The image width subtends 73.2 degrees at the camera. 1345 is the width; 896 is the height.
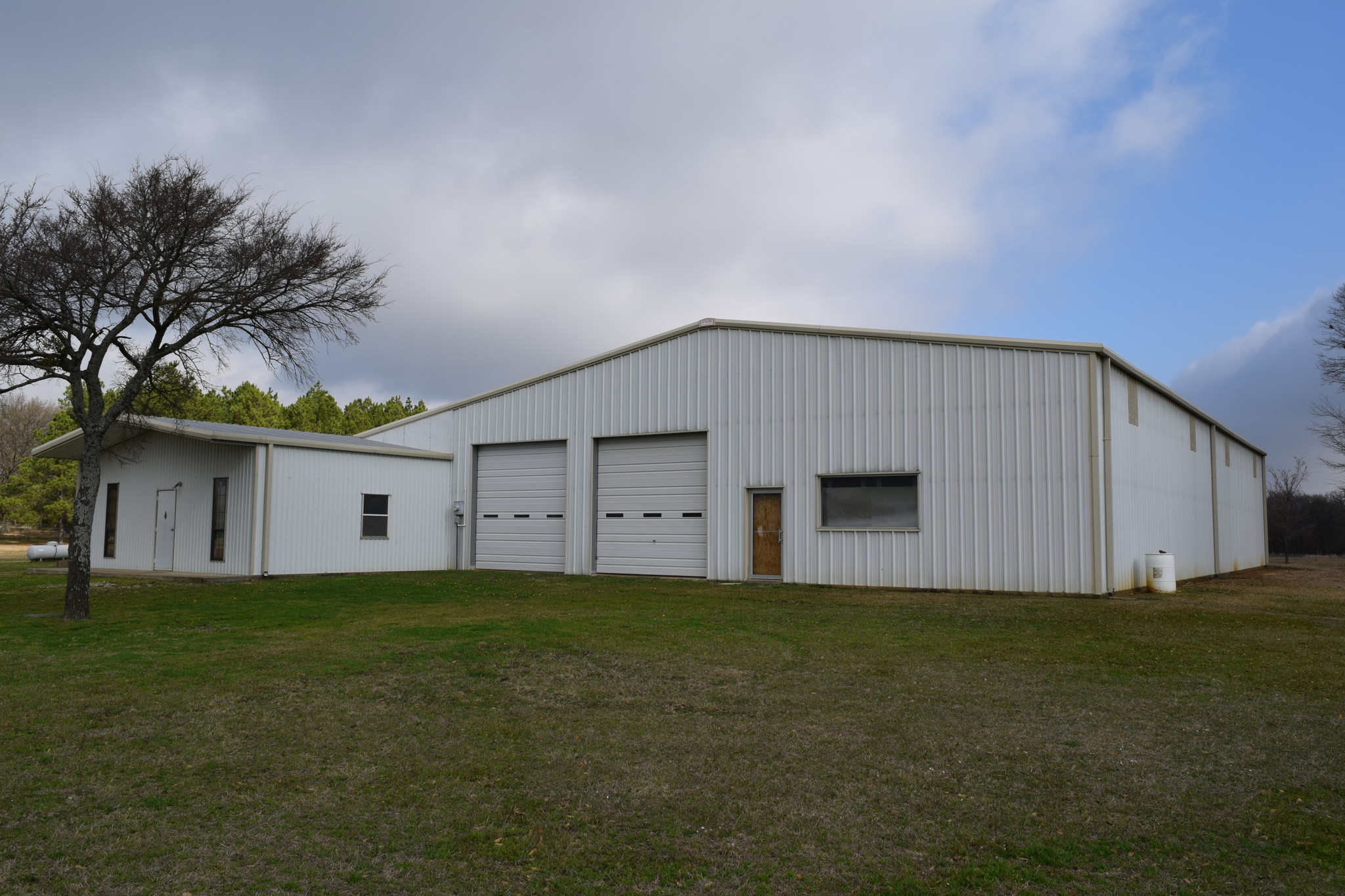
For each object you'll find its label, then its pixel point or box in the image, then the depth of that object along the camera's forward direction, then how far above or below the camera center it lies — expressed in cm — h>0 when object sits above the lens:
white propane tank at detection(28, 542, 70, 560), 2755 -73
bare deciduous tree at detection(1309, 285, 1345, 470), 3172 +694
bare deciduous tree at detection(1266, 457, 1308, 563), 4339 +173
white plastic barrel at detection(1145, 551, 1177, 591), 1791 -69
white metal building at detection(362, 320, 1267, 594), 1659 +154
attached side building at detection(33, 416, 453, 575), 1989 +66
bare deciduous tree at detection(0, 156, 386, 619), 1255 +356
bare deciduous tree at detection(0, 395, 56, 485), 5216 +572
